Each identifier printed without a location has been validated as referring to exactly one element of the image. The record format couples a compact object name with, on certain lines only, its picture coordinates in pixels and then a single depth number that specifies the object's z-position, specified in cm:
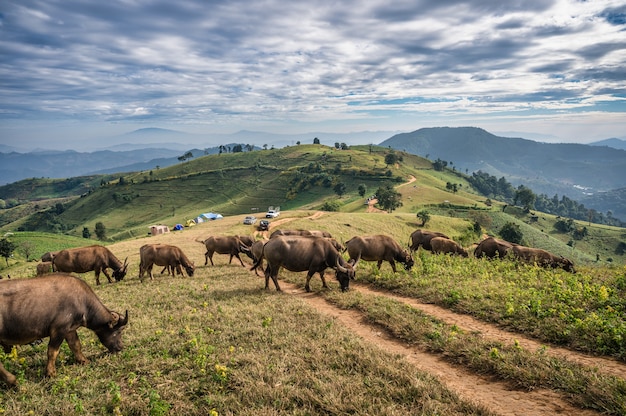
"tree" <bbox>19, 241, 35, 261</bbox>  7453
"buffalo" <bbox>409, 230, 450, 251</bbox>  3581
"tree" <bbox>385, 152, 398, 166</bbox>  19288
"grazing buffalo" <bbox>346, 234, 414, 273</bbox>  2239
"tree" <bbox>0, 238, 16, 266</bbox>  6266
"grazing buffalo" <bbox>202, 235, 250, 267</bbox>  2944
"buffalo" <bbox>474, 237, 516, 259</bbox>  2789
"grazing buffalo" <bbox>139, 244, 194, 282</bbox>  2253
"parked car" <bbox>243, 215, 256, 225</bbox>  5847
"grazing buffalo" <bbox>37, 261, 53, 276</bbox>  2558
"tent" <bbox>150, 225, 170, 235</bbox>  7543
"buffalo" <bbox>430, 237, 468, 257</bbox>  3048
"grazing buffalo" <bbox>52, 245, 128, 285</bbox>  2027
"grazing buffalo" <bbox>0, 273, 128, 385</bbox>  834
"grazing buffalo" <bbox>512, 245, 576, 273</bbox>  2367
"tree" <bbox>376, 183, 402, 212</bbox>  10538
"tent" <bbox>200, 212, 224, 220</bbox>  10542
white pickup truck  7096
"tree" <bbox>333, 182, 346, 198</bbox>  14488
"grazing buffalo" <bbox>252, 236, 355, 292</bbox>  1822
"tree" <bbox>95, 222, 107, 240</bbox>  12119
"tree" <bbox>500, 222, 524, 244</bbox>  8450
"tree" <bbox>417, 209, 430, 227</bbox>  7644
